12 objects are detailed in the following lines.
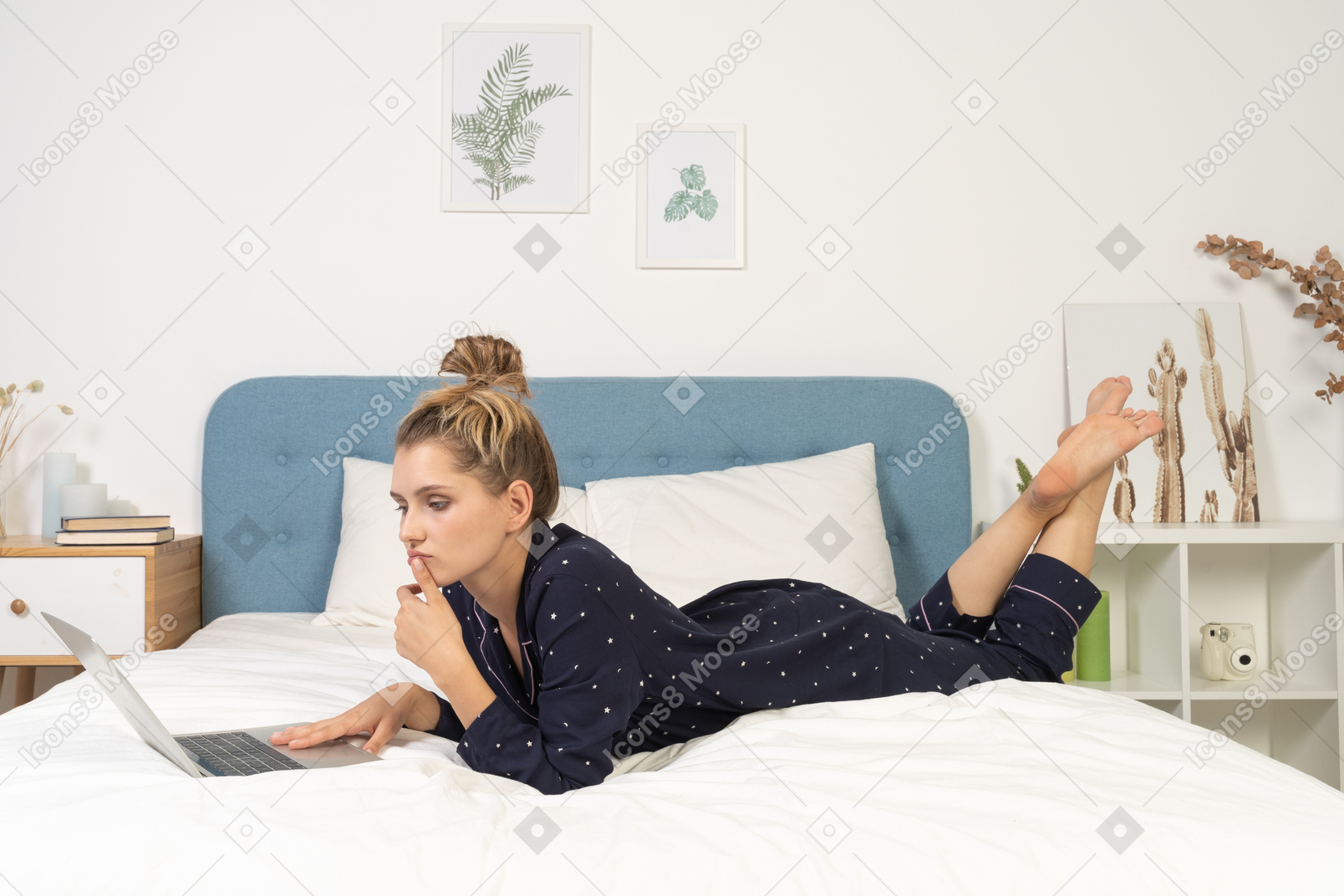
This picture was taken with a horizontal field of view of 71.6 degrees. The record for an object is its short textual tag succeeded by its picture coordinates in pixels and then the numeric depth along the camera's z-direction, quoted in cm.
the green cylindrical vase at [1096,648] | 210
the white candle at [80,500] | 212
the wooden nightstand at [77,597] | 194
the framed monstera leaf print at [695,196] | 235
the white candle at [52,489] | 219
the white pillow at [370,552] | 198
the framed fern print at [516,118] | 233
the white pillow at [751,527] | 192
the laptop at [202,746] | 94
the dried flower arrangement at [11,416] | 227
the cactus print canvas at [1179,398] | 235
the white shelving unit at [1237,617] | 205
